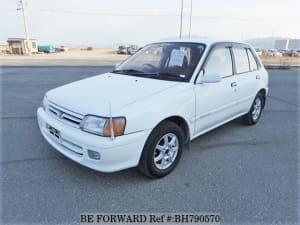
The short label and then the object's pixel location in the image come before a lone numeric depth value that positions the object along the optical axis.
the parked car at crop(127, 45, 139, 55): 44.09
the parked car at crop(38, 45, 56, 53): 52.53
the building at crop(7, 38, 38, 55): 43.38
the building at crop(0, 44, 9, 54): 44.30
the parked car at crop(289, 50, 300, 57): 48.31
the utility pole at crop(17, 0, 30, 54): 44.03
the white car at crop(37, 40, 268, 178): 2.39
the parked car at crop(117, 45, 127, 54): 47.59
